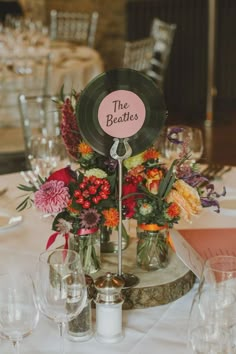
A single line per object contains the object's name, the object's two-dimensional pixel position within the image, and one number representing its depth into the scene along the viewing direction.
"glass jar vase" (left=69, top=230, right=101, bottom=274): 1.49
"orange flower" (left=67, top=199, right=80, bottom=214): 1.45
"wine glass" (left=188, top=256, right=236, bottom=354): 1.20
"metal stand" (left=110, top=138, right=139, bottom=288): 1.42
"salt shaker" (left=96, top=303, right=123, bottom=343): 1.34
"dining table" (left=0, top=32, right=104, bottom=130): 4.14
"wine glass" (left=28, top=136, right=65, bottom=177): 2.25
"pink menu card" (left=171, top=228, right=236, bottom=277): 1.53
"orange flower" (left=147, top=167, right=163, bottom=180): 1.48
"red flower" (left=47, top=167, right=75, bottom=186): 1.48
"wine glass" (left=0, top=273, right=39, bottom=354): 1.23
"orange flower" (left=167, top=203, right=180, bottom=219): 1.47
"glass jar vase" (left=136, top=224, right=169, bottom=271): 1.54
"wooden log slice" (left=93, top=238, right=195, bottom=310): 1.47
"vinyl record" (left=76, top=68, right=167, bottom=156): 1.39
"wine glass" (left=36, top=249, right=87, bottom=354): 1.24
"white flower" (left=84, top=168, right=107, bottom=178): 1.46
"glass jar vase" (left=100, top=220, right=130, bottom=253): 1.62
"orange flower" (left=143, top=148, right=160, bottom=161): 1.50
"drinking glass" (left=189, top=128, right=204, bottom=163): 2.25
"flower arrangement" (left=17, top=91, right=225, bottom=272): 1.45
